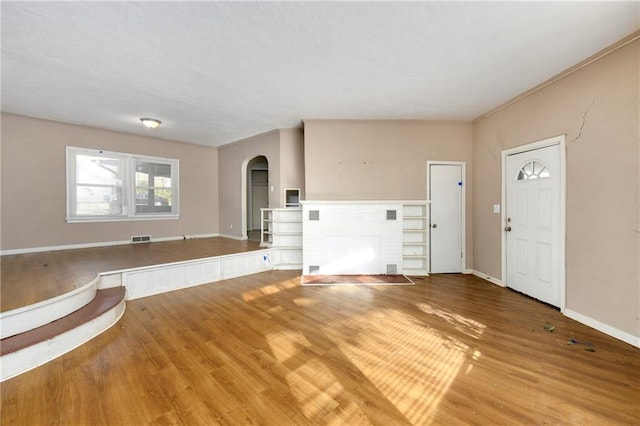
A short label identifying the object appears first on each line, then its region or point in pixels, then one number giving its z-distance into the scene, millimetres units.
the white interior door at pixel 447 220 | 4910
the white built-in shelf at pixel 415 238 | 4852
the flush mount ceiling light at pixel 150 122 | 5012
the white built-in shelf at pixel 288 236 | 5336
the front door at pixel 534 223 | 3264
